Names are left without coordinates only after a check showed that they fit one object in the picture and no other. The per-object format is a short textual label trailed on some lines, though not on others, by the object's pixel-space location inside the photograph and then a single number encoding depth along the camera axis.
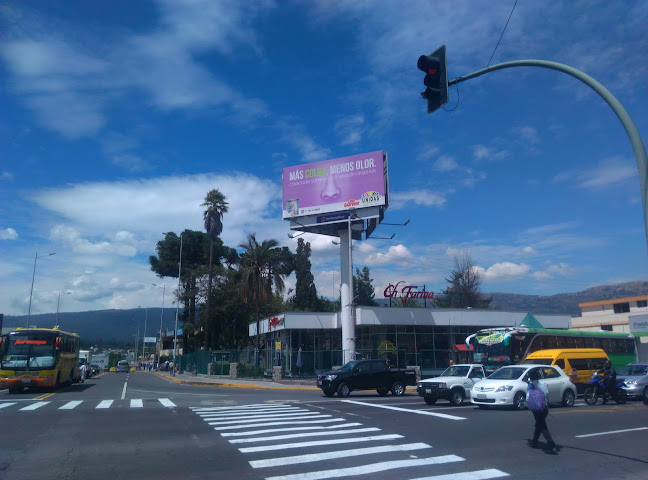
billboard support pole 35.03
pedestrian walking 10.34
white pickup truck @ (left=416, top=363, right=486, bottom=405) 19.56
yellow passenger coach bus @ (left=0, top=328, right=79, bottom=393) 26.30
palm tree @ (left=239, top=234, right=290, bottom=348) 44.44
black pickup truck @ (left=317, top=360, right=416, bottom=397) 23.30
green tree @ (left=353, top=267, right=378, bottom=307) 76.75
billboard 37.44
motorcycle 19.66
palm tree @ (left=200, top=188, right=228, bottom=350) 53.97
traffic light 9.10
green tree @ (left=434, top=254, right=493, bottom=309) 64.88
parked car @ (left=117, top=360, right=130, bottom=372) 71.94
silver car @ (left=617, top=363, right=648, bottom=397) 21.52
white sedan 17.50
